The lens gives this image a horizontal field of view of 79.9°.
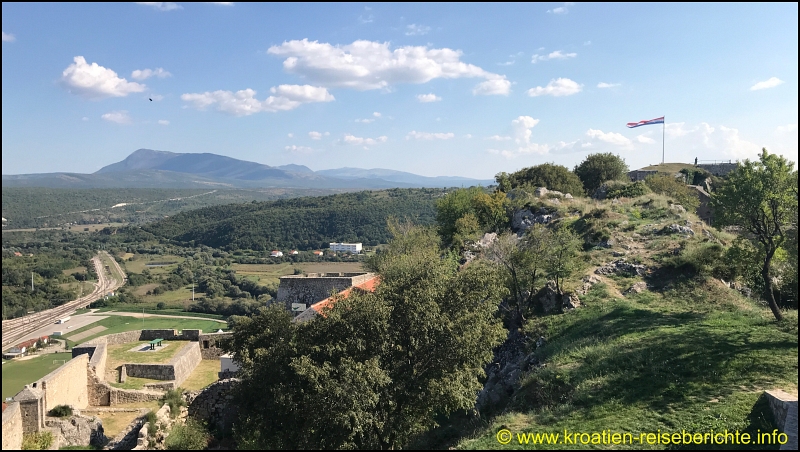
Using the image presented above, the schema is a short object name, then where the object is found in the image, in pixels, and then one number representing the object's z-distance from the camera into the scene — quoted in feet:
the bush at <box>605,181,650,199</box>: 118.42
